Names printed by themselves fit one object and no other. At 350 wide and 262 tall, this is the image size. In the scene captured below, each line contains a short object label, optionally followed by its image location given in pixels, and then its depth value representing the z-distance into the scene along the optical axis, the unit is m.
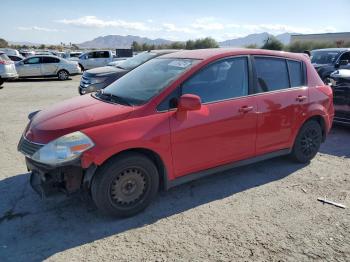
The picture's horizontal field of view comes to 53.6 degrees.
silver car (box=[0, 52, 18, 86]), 16.22
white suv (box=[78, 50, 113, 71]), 25.58
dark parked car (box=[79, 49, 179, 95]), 10.53
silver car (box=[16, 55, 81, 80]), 20.33
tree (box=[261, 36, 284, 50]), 50.81
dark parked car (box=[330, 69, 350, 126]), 7.32
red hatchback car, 3.50
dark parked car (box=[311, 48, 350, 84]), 12.94
